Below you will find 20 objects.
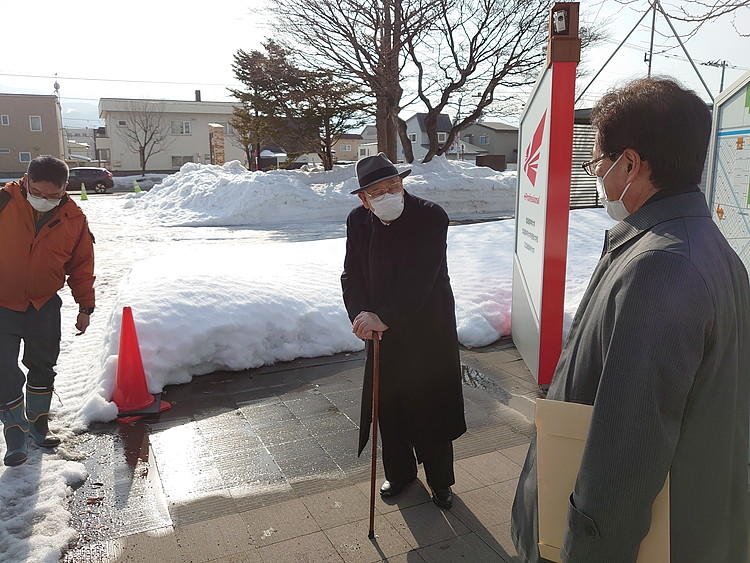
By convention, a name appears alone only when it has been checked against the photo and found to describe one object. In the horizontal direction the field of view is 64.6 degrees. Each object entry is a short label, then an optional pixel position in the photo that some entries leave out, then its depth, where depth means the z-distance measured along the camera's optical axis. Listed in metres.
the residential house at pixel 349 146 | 74.21
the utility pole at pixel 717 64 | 7.38
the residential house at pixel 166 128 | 52.19
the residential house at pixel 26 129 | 50.00
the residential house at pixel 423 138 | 58.09
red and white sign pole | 4.41
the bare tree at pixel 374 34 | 19.83
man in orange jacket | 3.76
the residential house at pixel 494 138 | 64.25
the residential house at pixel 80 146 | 53.23
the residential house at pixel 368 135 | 73.03
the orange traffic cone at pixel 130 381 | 4.60
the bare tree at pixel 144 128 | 51.81
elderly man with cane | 3.18
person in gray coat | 1.30
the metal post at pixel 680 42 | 5.61
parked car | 34.31
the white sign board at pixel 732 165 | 3.28
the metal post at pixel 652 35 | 5.69
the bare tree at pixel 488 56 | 22.00
